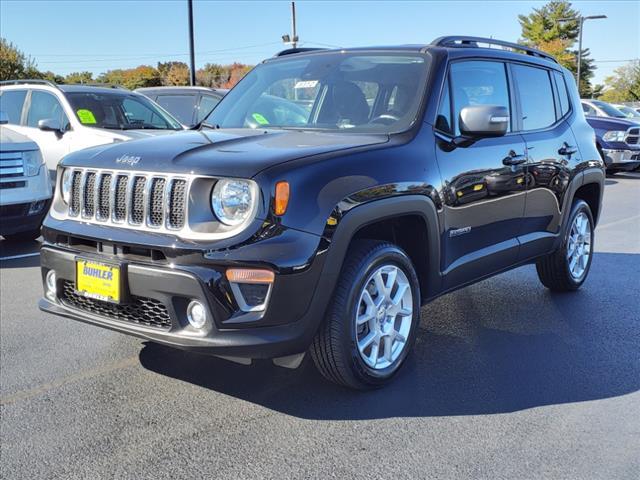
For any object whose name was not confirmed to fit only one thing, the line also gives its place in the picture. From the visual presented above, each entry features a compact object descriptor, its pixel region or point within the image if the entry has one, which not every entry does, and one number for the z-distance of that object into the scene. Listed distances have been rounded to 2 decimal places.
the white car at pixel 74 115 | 8.65
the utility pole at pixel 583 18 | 32.15
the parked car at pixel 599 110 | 16.97
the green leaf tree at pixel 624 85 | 67.38
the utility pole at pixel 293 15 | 39.12
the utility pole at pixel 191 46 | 17.80
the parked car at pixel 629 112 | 19.21
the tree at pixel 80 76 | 74.00
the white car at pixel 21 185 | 6.85
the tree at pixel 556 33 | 64.81
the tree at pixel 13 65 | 36.28
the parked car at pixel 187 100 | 11.88
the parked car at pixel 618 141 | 15.45
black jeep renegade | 2.96
